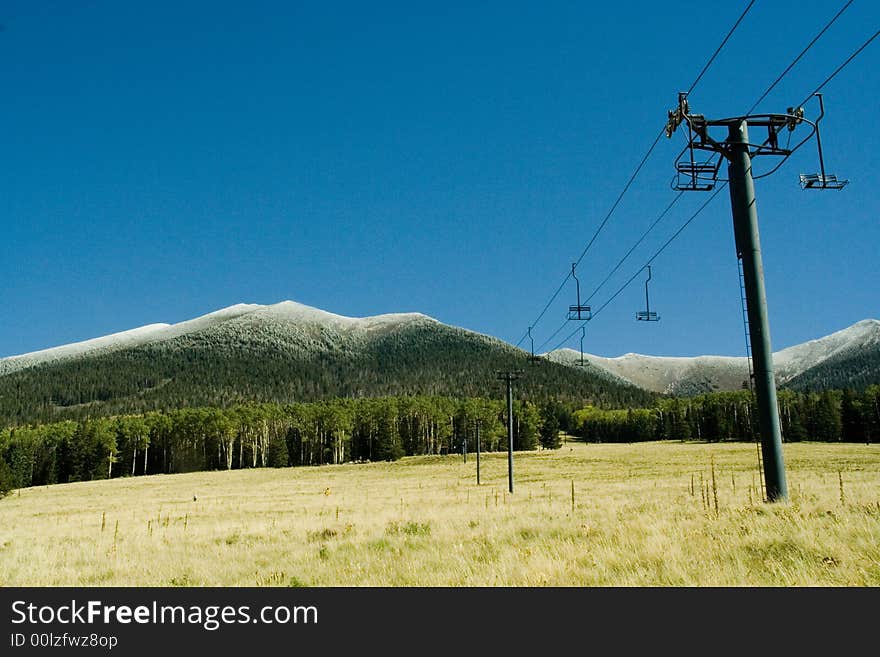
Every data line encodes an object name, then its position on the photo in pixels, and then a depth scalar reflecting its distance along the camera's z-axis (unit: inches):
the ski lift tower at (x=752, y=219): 617.3
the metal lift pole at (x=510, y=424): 1829.2
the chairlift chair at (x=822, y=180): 595.2
